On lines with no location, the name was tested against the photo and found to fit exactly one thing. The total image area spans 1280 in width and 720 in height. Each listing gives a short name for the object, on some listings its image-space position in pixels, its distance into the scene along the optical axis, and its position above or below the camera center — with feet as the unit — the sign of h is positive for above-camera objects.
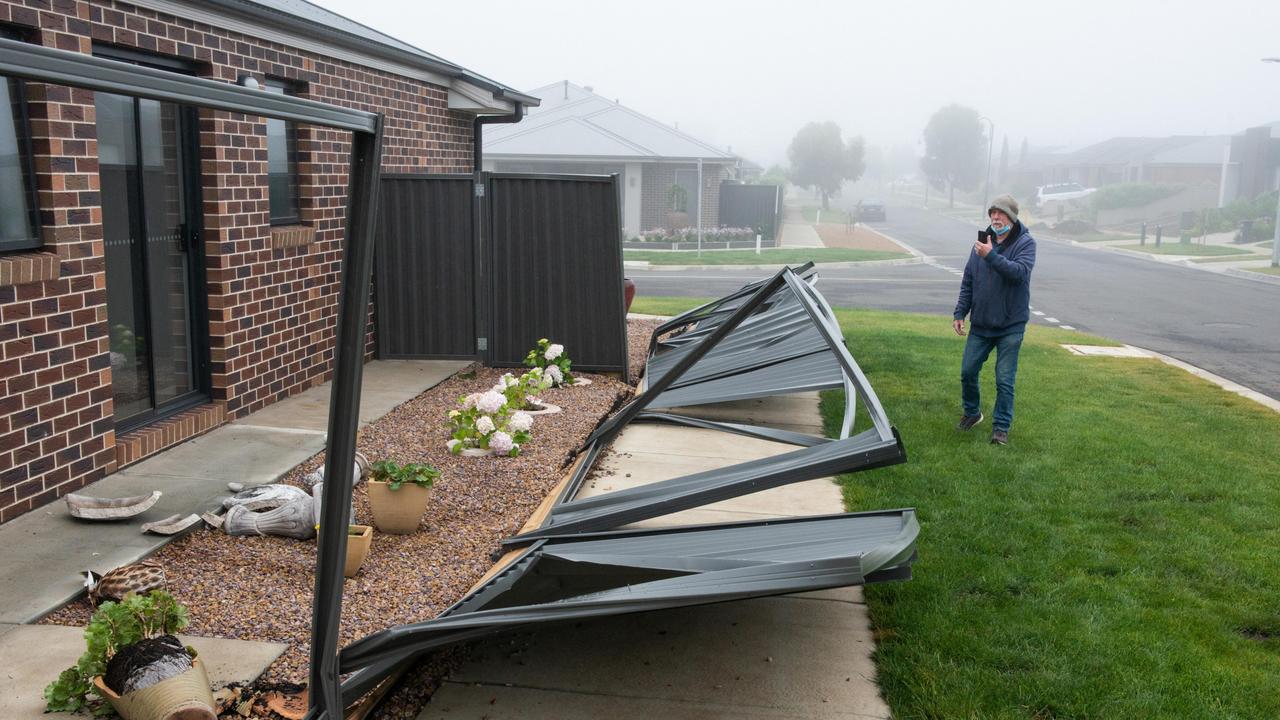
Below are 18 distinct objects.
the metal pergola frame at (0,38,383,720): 7.30 -0.96
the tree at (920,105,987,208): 393.70 +21.75
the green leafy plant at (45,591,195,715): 11.19 -4.80
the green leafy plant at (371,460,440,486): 17.34 -4.52
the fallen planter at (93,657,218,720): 10.57 -5.06
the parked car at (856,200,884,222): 220.23 -1.64
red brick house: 17.78 -0.88
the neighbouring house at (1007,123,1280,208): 228.02 +11.40
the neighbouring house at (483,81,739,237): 119.44 +4.98
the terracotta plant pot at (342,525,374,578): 15.25 -5.05
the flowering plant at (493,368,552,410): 26.55 -4.88
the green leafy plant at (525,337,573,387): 31.22 -4.84
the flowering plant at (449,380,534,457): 22.75 -4.92
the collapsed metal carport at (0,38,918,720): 7.65 -3.95
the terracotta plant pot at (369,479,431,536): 17.46 -5.06
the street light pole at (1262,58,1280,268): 107.34 -3.81
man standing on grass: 24.94 -2.09
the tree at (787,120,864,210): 284.82 +12.10
